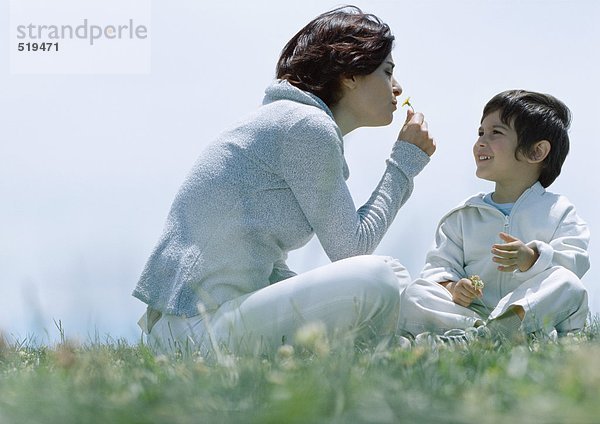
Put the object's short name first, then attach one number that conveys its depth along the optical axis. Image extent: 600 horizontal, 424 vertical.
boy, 3.95
